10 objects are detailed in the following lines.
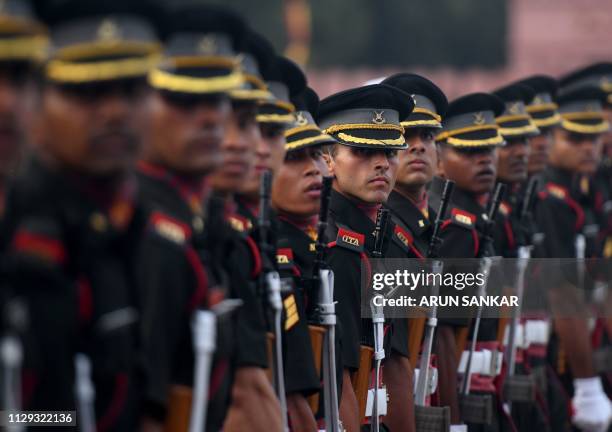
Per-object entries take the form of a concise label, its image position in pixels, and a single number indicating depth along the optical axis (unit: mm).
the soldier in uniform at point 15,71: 10500
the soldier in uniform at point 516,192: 24891
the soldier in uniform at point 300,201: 17172
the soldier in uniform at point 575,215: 27484
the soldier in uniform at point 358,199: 18609
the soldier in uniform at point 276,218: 15828
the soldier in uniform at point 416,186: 20844
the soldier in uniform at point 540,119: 27359
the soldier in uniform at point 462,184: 22281
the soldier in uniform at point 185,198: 11758
